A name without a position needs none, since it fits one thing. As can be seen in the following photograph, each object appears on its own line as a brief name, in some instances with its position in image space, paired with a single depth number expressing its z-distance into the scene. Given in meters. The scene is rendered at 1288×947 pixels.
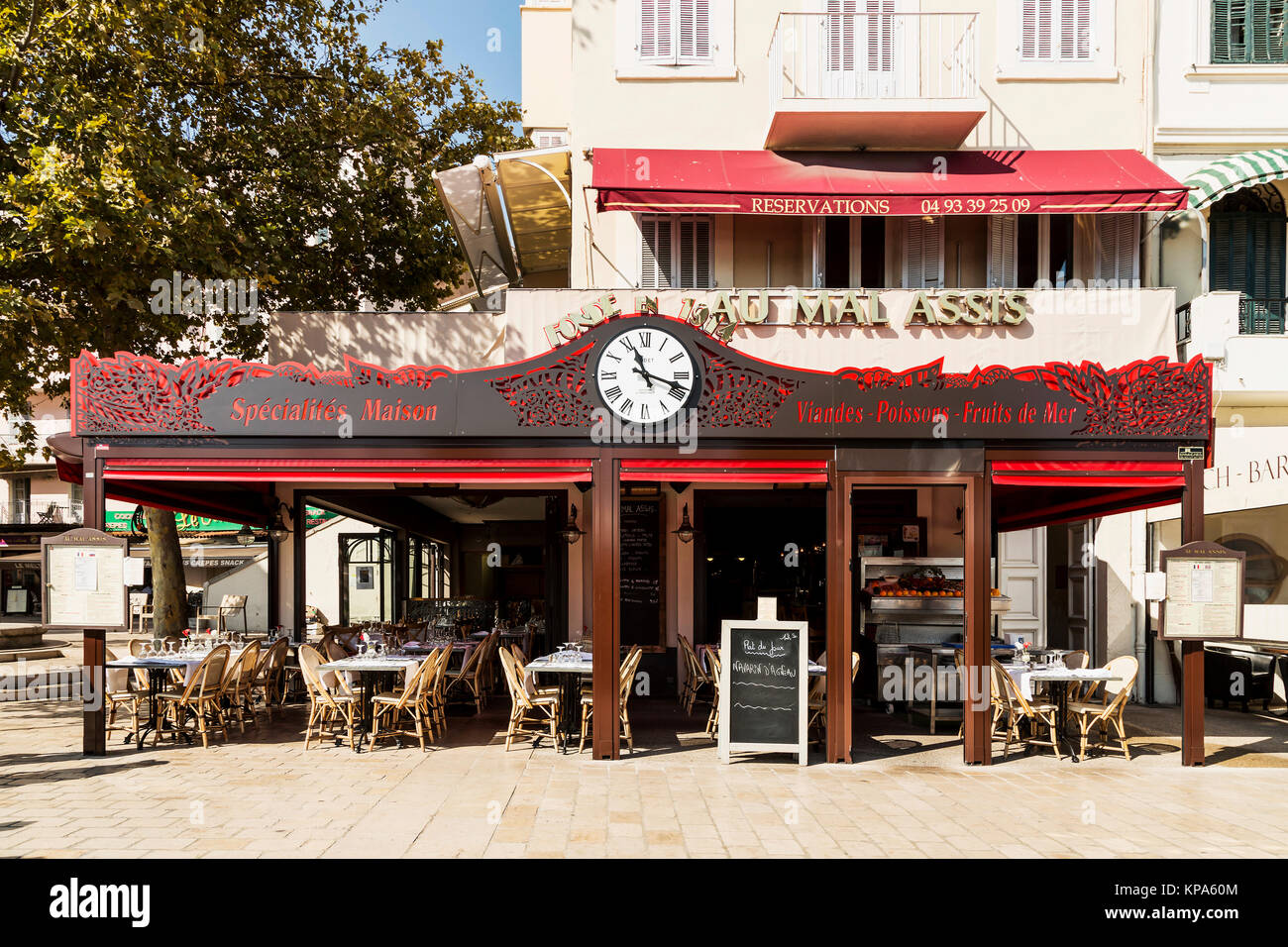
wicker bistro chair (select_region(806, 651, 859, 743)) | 9.66
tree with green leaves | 12.10
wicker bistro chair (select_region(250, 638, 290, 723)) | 11.62
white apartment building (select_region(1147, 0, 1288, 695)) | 12.67
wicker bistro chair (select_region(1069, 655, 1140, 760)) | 9.41
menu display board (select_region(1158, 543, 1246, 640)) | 8.93
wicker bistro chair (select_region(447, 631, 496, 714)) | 11.93
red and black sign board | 8.80
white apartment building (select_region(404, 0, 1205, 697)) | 12.91
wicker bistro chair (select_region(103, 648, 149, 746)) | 9.68
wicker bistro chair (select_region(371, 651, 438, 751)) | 9.62
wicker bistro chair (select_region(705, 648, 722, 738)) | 10.37
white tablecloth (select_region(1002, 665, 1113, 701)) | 9.30
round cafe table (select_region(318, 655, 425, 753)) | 9.54
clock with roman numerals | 8.75
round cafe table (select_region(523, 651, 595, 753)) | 9.50
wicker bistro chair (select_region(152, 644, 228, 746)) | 9.65
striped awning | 12.46
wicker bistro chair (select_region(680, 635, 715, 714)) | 11.78
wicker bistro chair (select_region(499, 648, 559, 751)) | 9.59
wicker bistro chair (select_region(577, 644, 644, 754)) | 9.37
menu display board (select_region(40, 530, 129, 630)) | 8.92
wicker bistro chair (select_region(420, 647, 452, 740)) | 10.12
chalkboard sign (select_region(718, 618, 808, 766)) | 8.92
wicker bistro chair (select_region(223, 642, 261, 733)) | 10.78
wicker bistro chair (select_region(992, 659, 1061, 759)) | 9.41
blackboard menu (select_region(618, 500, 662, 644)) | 13.67
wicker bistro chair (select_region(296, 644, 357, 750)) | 9.70
